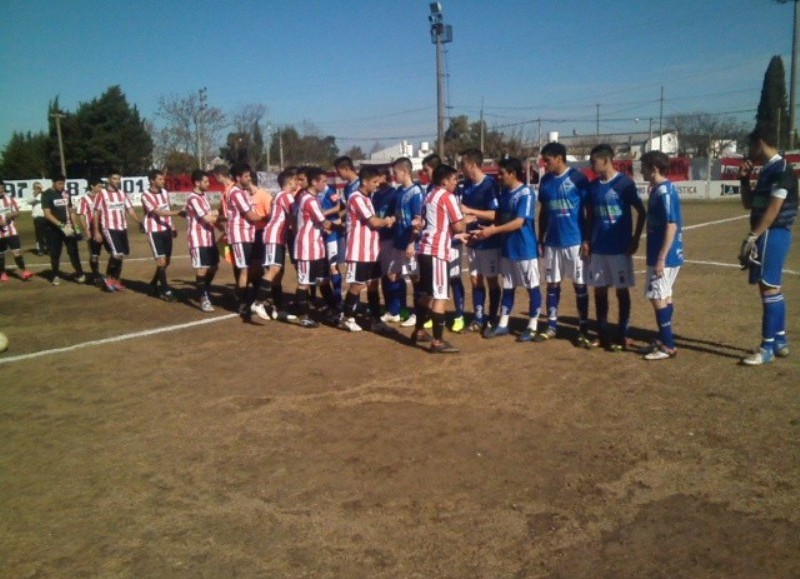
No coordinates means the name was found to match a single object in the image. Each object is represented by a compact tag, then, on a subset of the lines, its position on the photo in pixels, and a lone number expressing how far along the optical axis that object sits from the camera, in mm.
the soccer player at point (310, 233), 8734
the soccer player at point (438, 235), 7250
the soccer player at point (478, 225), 8070
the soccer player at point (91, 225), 13164
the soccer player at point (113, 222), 12453
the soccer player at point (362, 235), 8266
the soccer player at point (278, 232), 9117
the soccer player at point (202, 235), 10422
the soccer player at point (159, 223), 11324
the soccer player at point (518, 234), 7637
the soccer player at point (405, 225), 8312
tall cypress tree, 50650
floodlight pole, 29359
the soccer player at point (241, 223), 9461
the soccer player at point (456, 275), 8462
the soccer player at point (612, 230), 7000
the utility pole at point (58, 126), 49062
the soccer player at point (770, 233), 6281
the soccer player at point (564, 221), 7387
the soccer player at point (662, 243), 6523
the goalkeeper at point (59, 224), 13500
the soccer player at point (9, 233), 14070
